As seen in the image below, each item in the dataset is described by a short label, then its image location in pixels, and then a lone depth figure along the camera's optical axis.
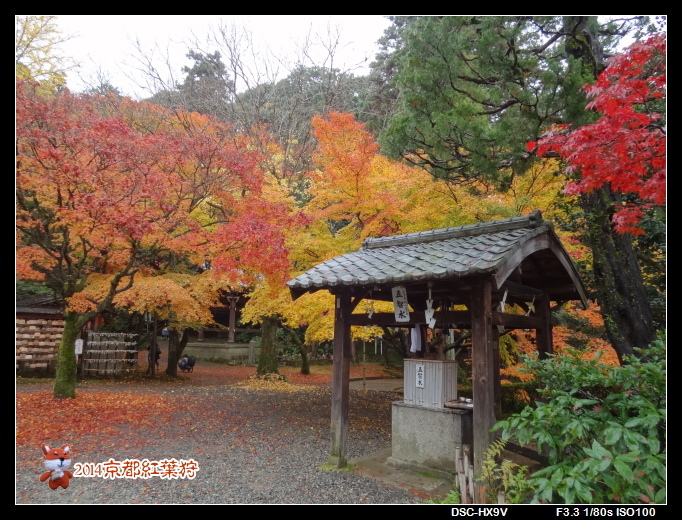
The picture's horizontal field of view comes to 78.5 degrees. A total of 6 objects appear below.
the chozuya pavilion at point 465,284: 5.44
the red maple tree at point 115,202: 8.87
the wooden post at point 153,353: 17.75
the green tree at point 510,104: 7.44
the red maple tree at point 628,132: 5.39
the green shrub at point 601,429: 3.26
